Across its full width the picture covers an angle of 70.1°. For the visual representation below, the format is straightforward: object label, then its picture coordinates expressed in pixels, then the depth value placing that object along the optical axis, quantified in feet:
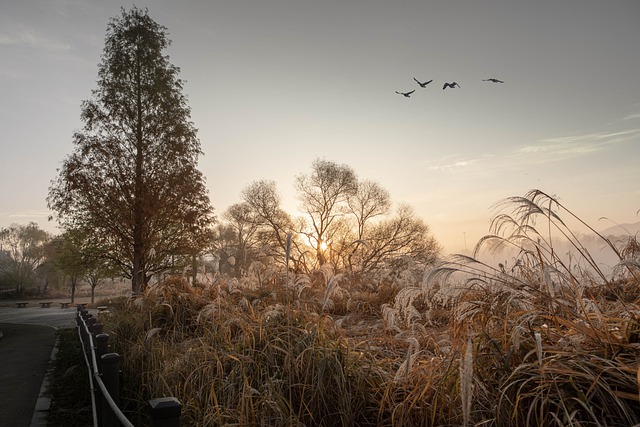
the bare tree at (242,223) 124.98
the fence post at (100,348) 15.57
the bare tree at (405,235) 117.29
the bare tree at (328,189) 124.67
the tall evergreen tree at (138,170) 61.98
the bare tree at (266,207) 121.90
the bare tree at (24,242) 202.16
